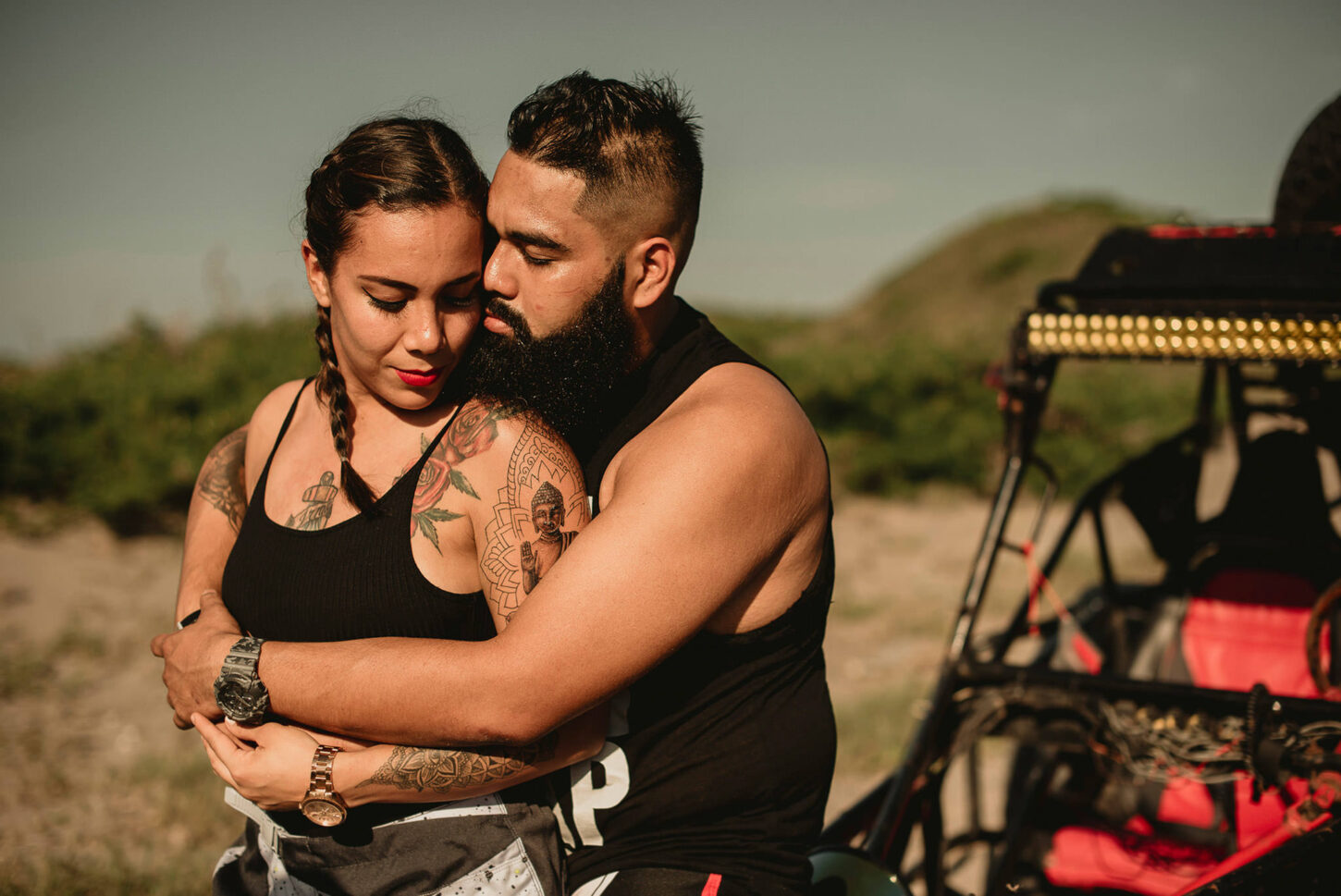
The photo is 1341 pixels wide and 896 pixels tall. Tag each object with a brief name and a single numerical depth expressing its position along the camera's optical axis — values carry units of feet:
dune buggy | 8.54
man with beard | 5.57
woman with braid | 6.02
